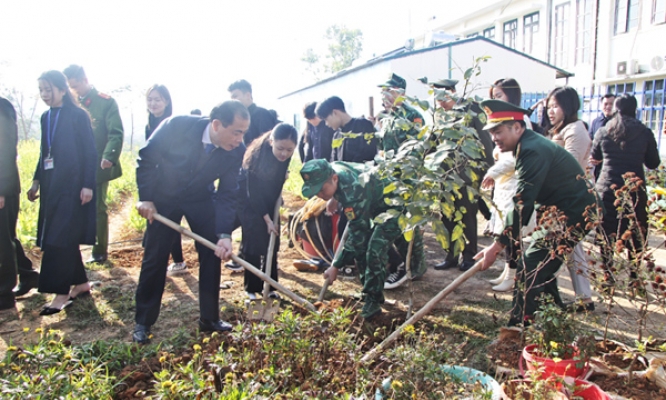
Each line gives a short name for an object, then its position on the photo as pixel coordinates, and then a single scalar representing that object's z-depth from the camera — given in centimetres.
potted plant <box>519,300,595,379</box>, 233
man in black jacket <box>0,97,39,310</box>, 411
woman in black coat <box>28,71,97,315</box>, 395
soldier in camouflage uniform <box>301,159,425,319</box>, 340
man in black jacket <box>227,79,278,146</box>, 564
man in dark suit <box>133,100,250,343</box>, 337
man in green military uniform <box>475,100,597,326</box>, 300
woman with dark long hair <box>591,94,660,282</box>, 448
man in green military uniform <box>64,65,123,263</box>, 514
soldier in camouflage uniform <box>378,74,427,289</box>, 429
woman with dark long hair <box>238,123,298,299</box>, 426
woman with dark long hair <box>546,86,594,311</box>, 376
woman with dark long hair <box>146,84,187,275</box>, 508
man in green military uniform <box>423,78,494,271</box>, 509
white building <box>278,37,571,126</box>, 1210
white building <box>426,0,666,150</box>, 1245
